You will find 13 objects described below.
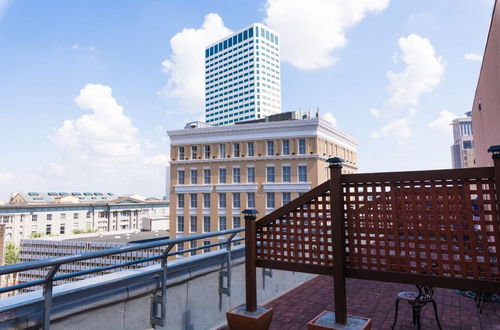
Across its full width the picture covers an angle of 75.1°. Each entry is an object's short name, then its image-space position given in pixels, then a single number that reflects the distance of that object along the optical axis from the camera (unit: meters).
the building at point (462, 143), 105.71
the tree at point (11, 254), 62.30
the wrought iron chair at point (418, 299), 5.05
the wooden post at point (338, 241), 4.23
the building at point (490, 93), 9.91
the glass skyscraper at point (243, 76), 156.75
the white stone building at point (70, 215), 79.12
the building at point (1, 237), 38.66
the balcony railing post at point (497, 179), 3.41
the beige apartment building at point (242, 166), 37.09
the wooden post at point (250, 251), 4.91
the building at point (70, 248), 37.53
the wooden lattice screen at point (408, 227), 3.59
